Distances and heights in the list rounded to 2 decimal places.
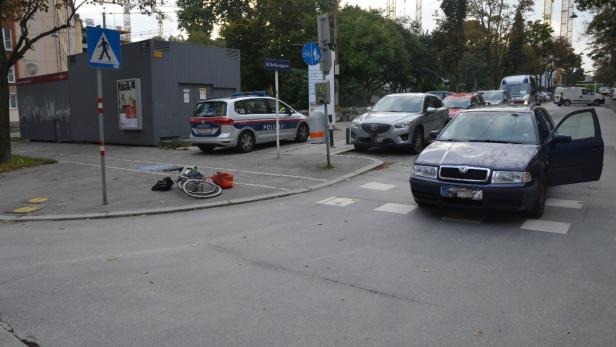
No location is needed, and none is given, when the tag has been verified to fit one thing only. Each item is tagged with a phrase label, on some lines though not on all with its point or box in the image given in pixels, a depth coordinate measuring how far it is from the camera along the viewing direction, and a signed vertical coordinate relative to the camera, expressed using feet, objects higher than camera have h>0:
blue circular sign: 42.91 +4.76
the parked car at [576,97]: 173.37 +3.82
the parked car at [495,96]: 89.45 +2.28
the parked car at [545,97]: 226.17 +5.23
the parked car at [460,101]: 68.64 +1.17
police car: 51.60 -1.02
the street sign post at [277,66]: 44.88 +3.90
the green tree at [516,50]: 174.78 +22.23
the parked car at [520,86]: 125.70 +5.55
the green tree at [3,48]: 51.47 +6.64
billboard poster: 63.41 +1.21
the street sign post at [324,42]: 39.73 +5.12
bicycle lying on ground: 31.93 -4.44
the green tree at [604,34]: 83.55 +16.07
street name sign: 44.91 +4.01
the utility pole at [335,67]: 80.13 +6.55
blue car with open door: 23.45 -2.33
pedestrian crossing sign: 29.30 +3.66
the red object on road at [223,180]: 34.19 -4.35
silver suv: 47.93 -1.07
